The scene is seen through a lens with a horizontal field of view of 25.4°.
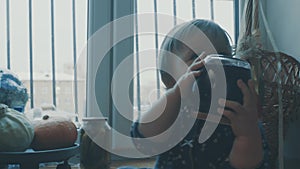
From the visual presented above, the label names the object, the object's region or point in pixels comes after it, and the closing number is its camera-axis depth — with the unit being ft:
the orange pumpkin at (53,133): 5.48
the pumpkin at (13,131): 5.30
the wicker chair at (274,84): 6.31
